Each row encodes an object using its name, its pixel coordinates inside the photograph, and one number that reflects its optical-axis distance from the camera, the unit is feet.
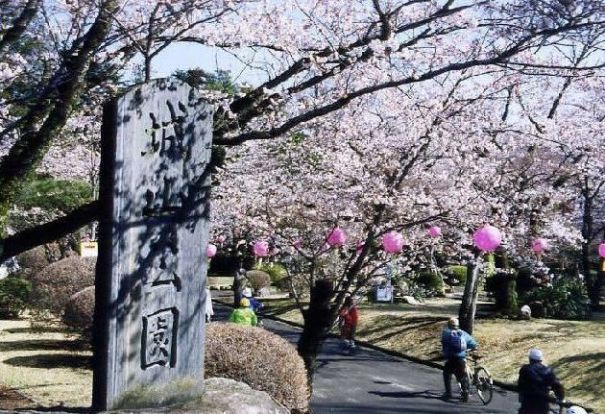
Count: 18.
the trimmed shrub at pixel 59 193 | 76.48
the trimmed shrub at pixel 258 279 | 103.79
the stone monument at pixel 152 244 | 16.46
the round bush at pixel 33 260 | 86.50
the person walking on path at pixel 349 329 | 59.36
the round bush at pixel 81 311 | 49.60
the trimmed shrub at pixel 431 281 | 96.99
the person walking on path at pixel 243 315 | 42.22
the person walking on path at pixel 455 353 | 43.73
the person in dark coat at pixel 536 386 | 31.42
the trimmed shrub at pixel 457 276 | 107.86
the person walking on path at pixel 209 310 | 56.61
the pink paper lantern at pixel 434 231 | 39.91
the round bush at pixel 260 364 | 27.68
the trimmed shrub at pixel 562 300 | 72.13
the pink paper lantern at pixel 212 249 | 62.41
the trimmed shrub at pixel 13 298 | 69.97
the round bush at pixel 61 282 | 57.67
